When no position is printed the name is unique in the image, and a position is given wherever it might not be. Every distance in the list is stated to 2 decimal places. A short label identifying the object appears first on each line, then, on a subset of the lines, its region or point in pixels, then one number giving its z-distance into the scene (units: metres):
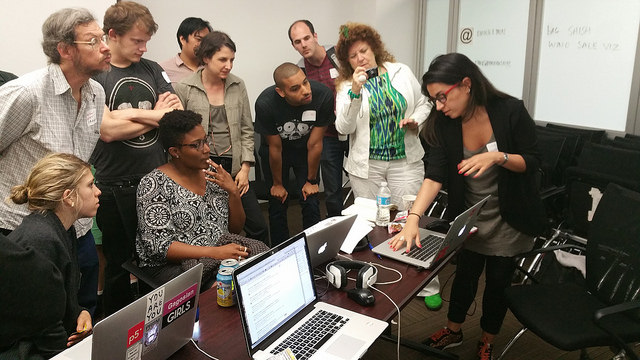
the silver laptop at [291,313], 1.28
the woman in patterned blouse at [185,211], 1.99
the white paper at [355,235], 1.99
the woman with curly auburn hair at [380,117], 2.70
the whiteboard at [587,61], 3.79
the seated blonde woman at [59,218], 1.45
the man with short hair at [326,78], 3.41
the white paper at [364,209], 2.34
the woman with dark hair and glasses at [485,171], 2.02
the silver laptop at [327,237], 1.70
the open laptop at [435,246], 1.79
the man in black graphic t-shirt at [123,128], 2.25
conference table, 1.35
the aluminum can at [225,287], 1.54
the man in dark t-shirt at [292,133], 2.83
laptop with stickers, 1.07
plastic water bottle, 2.27
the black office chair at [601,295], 1.80
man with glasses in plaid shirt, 1.74
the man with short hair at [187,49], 3.43
